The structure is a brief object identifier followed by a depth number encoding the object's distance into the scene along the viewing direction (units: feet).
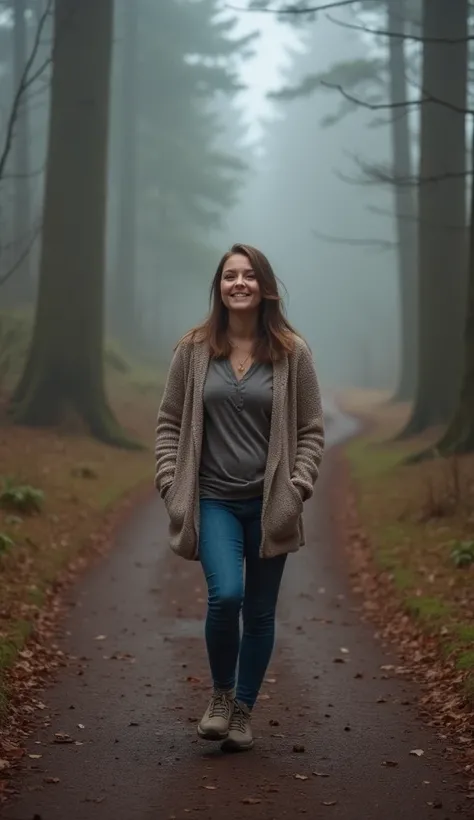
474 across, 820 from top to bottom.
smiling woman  15.93
